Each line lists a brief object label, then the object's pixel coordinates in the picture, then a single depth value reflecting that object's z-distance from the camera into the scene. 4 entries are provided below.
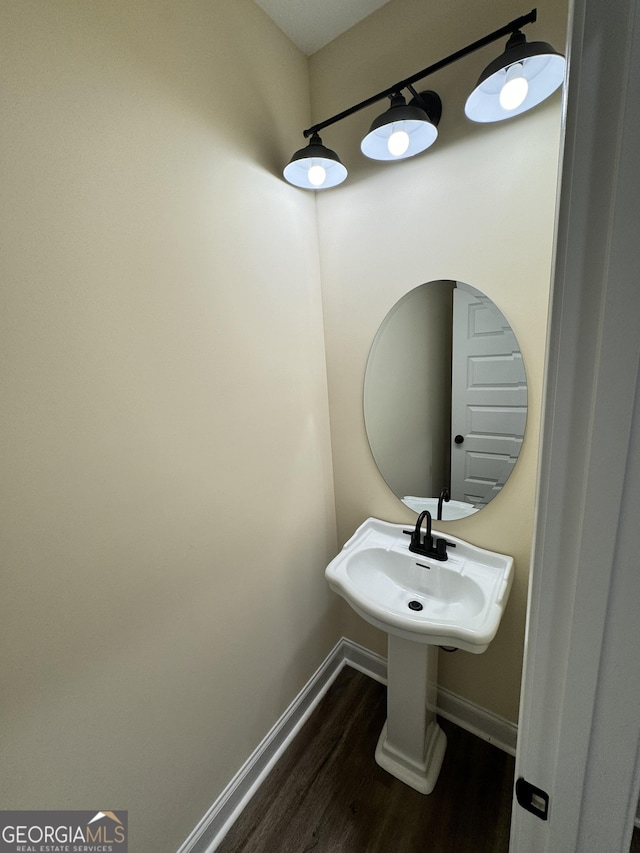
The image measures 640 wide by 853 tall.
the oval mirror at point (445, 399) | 1.17
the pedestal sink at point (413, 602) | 1.17
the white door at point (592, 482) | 0.30
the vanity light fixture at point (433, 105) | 0.84
